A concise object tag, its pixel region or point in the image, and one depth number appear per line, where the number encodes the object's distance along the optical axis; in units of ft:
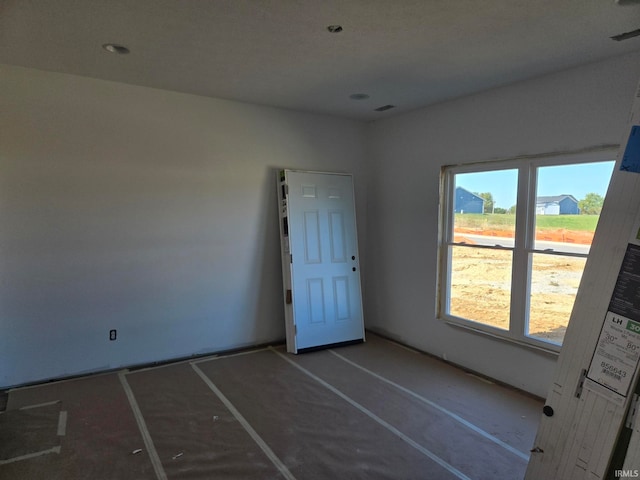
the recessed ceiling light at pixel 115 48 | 8.92
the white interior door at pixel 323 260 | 14.32
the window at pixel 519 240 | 10.03
